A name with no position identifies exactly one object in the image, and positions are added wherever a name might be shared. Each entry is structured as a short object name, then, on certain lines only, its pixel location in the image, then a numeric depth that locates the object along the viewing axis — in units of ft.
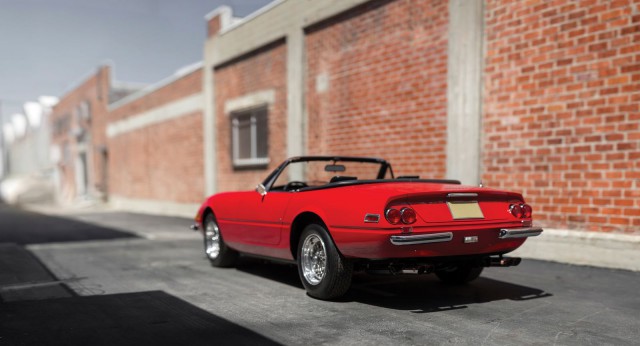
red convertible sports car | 14.28
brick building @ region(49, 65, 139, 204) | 92.57
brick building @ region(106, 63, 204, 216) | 56.59
